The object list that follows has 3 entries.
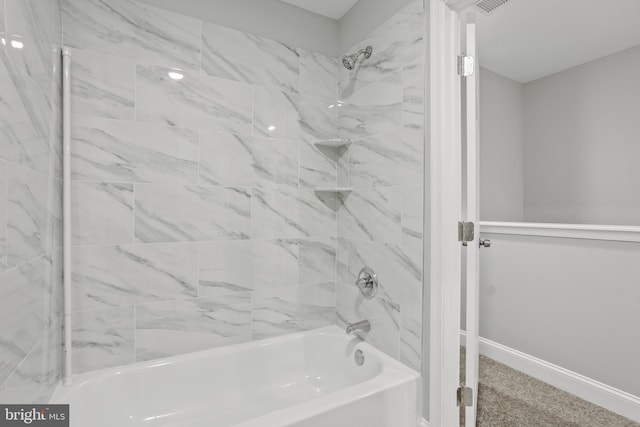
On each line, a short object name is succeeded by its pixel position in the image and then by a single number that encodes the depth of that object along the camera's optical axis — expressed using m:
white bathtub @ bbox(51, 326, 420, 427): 1.35
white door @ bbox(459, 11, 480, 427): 1.46
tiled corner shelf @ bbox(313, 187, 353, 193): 2.00
